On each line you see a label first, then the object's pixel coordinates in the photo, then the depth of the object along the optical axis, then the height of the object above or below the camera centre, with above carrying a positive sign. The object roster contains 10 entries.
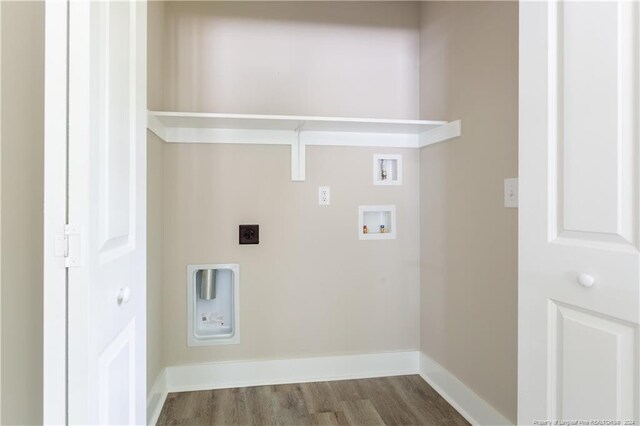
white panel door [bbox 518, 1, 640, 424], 0.78 +0.00
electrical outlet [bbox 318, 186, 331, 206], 2.28 +0.10
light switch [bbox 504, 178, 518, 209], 1.55 +0.08
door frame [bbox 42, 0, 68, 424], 0.69 +0.01
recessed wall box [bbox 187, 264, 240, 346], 2.16 -0.54
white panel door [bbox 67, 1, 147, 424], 0.71 +0.00
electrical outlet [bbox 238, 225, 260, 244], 2.19 -0.13
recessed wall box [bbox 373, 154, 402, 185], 2.35 +0.27
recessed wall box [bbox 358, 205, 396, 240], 2.34 -0.06
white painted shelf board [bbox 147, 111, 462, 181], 1.94 +0.47
